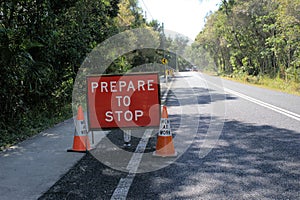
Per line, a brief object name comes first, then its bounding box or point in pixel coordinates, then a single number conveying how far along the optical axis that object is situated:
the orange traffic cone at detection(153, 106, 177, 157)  5.89
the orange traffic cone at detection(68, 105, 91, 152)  6.39
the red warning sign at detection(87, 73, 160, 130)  6.15
